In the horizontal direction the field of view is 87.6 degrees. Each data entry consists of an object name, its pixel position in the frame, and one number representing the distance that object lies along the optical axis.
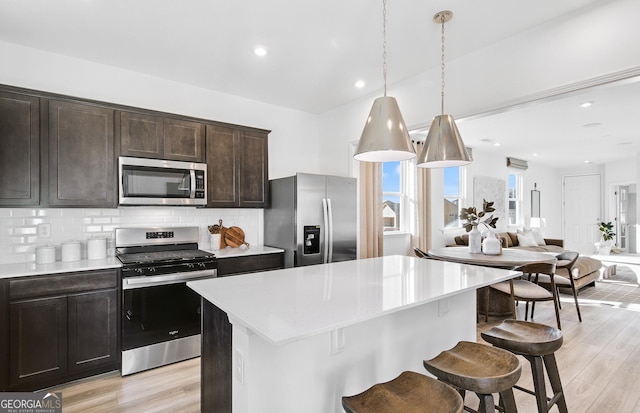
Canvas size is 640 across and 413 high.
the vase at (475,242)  4.23
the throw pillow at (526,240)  7.09
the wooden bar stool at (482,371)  1.38
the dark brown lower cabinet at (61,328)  2.37
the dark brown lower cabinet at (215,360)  1.62
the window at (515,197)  8.46
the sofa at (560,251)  5.05
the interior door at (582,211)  9.15
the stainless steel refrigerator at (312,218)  3.62
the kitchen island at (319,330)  1.37
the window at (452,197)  6.59
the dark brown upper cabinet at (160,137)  3.04
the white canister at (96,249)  2.95
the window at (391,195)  5.48
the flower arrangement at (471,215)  4.20
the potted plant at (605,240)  8.07
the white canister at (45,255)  2.71
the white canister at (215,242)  3.71
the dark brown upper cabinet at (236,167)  3.55
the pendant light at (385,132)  1.84
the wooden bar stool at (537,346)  1.72
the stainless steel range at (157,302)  2.74
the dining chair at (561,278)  4.08
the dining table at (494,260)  3.58
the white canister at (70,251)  2.83
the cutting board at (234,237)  3.81
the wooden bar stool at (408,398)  1.25
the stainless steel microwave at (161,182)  3.01
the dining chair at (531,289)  3.40
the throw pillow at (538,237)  7.54
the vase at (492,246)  4.05
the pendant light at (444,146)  2.21
